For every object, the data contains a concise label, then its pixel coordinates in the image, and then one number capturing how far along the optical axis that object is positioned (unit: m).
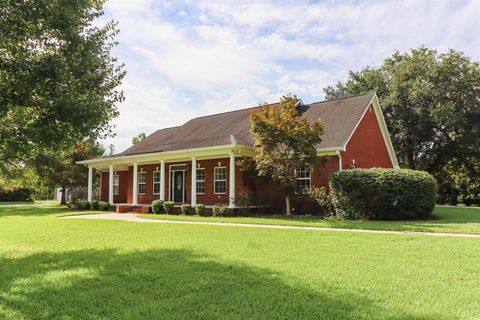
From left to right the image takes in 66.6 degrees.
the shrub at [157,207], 19.66
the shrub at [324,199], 16.08
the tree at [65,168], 27.89
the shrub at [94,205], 23.29
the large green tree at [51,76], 7.04
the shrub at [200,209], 18.17
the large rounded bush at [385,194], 14.59
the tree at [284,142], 15.38
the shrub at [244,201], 17.70
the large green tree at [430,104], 29.11
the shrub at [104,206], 22.86
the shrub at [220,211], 17.36
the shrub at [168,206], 19.40
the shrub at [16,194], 41.25
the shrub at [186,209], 18.84
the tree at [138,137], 37.65
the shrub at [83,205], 23.83
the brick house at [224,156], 18.19
